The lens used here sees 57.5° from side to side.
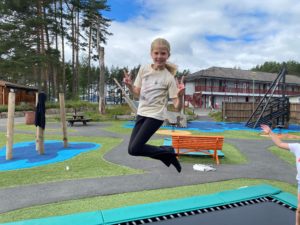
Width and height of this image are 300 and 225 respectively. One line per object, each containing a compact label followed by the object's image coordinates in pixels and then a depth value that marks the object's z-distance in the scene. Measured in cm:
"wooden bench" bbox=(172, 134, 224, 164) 738
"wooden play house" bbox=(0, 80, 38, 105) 2626
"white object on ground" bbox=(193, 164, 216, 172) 640
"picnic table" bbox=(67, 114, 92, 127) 1675
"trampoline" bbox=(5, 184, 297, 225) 318
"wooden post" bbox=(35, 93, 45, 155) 808
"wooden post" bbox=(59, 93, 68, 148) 865
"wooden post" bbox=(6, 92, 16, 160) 712
